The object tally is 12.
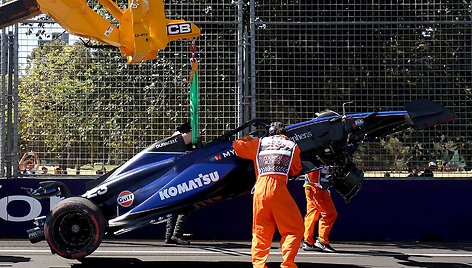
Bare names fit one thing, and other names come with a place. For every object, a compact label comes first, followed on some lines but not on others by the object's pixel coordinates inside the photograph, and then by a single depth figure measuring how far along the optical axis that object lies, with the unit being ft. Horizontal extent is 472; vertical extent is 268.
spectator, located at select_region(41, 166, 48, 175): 39.55
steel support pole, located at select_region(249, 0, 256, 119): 39.81
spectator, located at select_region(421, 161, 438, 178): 39.65
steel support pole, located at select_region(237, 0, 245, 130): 39.91
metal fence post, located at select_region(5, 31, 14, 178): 39.34
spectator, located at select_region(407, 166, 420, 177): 39.65
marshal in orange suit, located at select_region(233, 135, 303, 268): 26.73
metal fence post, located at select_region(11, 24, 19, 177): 39.58
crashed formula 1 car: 29.68
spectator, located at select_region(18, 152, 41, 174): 39.60
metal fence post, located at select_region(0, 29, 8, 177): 39.45
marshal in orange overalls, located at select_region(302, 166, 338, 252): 35.19
